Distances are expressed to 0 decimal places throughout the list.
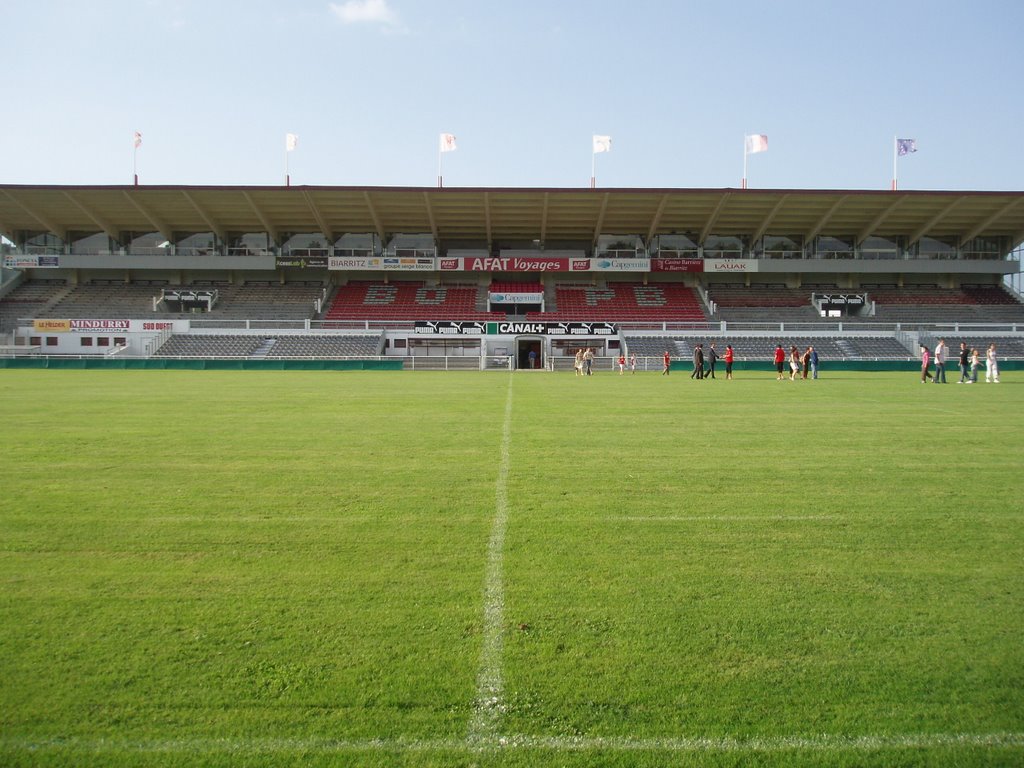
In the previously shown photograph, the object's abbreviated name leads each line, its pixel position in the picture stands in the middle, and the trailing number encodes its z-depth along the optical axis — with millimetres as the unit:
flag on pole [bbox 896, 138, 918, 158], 47969
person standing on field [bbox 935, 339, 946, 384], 25422
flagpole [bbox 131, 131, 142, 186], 51188
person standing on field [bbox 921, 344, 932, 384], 25870
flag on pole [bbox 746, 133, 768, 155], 46906
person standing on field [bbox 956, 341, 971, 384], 25797
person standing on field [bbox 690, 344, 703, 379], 30359
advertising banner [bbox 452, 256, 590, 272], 54531
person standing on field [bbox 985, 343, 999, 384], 25750
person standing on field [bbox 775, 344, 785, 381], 28416
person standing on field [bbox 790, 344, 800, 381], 27859
